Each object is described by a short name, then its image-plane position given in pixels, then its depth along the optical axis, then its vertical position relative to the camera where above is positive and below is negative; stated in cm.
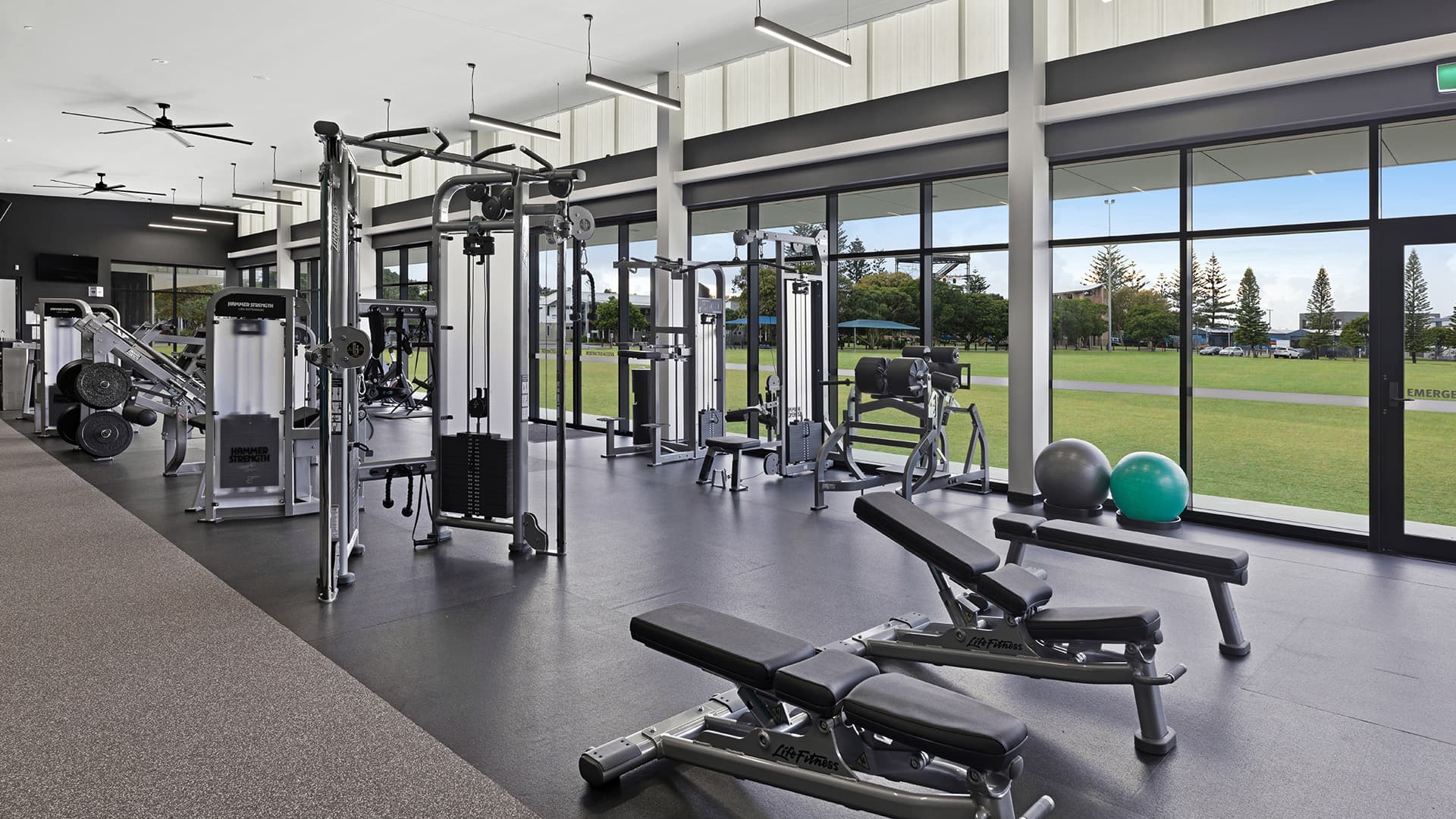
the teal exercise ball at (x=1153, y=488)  514 -56
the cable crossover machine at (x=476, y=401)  443 -3
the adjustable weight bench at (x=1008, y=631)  257 -78
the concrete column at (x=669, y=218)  896 +185
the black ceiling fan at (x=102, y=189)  1301 +352
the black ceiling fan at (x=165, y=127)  924 +293
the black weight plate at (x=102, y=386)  731 +11
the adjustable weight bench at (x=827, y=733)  190 -82
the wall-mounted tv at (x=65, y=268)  1577 +243
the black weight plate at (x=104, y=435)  785 -33
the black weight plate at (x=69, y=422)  873 -24
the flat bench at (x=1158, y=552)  317 -61
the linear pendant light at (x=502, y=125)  863 +275
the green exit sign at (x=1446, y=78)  453 +165
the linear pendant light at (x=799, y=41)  593 +252
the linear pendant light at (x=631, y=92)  739 +268
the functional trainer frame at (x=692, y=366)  786 +29
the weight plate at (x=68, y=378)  797 +20
